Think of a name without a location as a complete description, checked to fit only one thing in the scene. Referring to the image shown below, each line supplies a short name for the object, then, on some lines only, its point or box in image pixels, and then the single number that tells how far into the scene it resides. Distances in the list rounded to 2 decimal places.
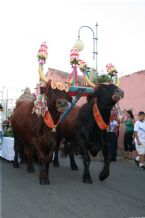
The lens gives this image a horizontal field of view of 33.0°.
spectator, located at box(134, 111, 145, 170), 6.85
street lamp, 8.11
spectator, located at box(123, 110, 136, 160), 8.20
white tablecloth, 7.13
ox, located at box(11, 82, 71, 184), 5.02
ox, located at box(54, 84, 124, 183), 5.19
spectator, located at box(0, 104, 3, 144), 7.26
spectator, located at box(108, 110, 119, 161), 8.14
